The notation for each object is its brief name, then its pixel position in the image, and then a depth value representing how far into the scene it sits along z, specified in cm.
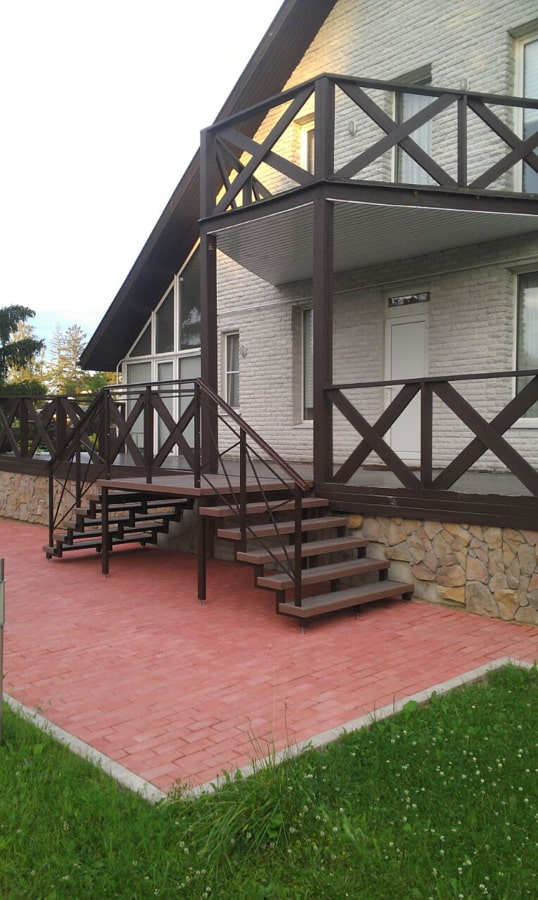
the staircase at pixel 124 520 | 922
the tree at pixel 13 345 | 2011
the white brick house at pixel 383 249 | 754
